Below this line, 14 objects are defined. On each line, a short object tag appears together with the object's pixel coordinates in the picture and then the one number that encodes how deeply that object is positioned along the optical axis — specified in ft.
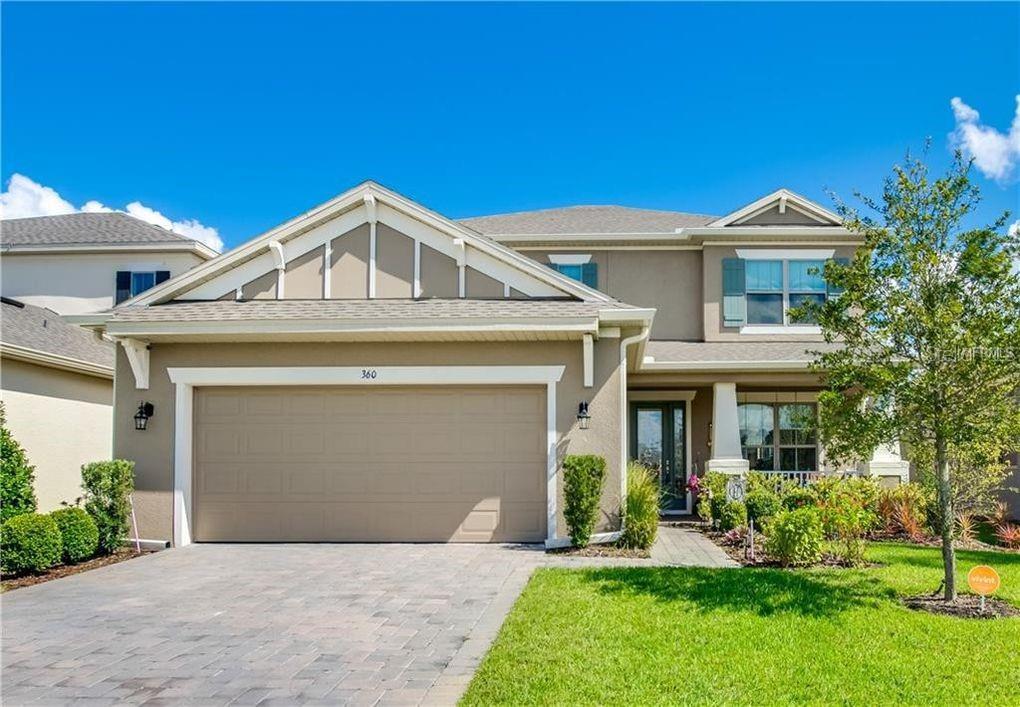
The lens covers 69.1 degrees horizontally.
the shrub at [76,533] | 31.99
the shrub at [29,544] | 29.37
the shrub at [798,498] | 41.55
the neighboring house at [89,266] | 62.54
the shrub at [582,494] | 33.99
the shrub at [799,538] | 29.78
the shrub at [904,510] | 39.88
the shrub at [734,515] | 40.57
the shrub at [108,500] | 34.47
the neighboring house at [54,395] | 44.32
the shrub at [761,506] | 39.09
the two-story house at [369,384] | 35.99
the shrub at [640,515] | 34.27
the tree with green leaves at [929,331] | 22.75
